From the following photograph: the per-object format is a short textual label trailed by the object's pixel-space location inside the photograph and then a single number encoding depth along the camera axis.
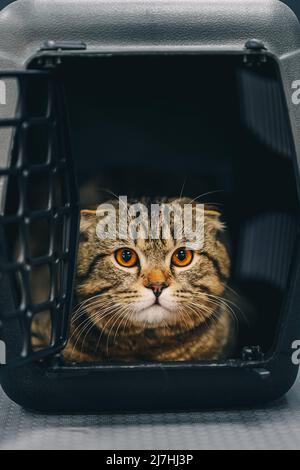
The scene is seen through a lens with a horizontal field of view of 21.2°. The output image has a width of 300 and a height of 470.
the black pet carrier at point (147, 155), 1.17
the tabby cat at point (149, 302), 1.29
